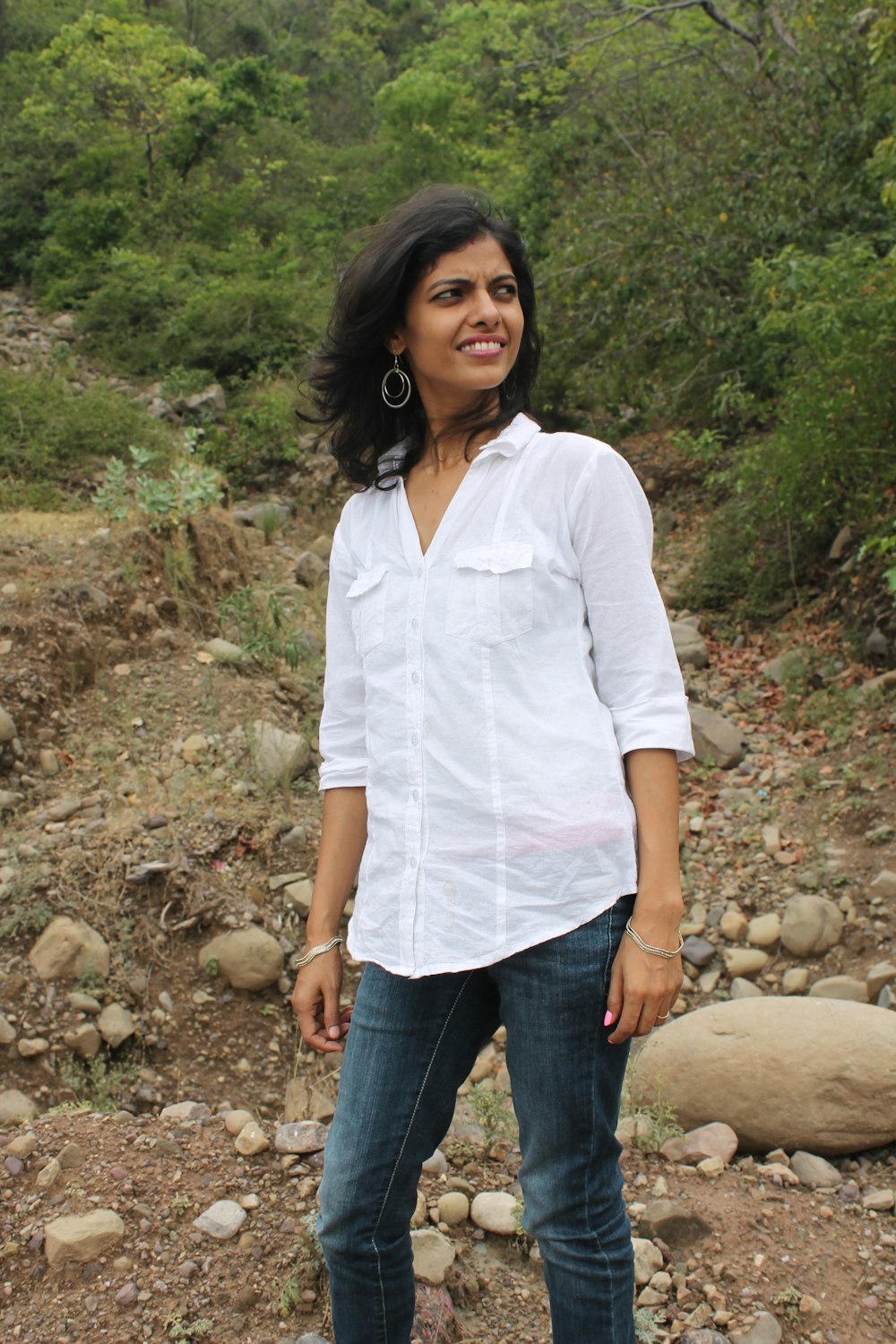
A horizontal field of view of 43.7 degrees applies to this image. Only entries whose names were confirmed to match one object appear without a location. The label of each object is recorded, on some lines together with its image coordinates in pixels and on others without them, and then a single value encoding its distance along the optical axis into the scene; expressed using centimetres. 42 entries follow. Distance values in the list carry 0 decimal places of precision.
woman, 132
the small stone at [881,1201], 245
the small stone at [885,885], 365
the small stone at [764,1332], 198
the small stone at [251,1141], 248
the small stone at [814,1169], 258
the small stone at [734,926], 376
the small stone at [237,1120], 261
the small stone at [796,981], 349
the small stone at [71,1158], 236
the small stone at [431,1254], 210
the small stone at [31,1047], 299
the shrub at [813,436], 506
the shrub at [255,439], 851
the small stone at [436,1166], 249
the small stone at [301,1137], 247
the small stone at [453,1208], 232
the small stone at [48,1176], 231
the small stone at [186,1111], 274
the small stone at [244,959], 332
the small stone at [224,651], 477
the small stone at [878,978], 327
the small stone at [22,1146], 239
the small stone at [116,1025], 308
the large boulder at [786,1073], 270
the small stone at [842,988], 331
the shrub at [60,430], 708
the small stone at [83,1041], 303
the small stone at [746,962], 362
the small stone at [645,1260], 215
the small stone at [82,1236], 210
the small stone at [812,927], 362
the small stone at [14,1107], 279
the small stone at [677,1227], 225
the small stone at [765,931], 371
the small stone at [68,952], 318
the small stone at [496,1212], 227
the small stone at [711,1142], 263
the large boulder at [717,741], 477
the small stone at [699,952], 370
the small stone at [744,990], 347
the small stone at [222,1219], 221
